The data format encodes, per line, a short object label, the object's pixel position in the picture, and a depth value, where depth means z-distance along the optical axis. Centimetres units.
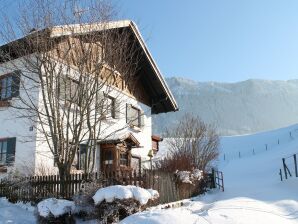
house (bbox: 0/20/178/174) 1606
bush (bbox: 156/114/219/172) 2658
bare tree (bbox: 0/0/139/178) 1358
